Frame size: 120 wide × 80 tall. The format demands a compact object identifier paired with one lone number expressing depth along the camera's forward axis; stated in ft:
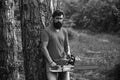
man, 20.10
